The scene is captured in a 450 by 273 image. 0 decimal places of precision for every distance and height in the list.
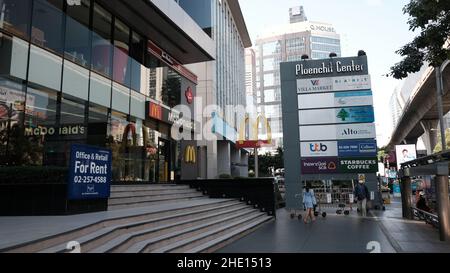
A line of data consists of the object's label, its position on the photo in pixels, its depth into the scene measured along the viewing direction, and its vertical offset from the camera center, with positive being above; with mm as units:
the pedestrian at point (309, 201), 15805 -767
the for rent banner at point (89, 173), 9250 +312
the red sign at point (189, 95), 25422 +6104
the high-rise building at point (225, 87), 33344 +10034
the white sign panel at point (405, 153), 31047 +2473
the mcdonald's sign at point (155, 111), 20031 +4005
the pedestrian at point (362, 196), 18000 -654
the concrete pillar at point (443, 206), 10266 -669
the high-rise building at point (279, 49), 131750 +49850
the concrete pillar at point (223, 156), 39344 +2904
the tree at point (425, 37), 8578 +3486
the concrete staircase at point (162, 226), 6770 -1003
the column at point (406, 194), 16625 -536
